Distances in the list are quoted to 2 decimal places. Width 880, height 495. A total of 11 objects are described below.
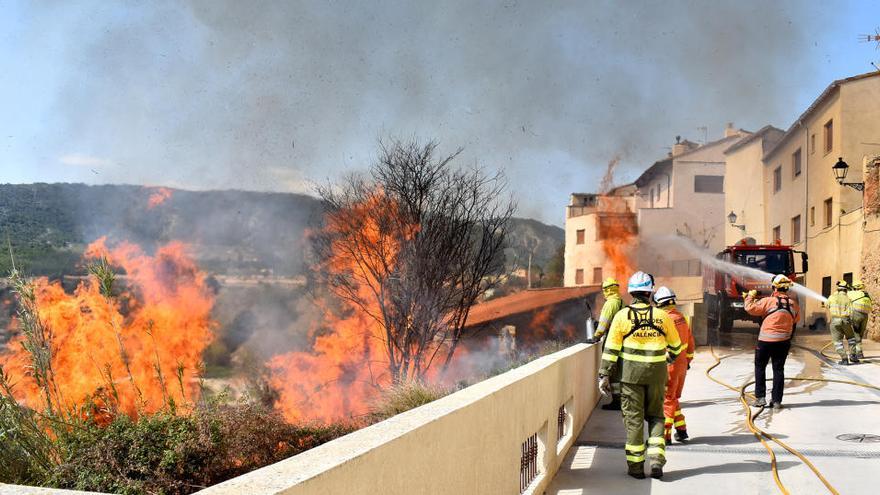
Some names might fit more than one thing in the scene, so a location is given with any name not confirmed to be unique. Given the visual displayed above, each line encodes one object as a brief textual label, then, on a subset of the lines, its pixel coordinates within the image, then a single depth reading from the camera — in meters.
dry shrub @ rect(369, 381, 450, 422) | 10.90
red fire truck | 18.53
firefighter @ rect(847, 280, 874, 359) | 13.66
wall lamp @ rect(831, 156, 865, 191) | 20.22
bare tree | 17.78
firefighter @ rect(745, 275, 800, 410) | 8.88
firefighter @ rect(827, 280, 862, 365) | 13.12
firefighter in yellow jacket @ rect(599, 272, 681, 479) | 6.02
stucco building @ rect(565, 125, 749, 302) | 43.31
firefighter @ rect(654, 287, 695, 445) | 7.30
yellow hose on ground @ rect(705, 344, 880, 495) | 5.63
